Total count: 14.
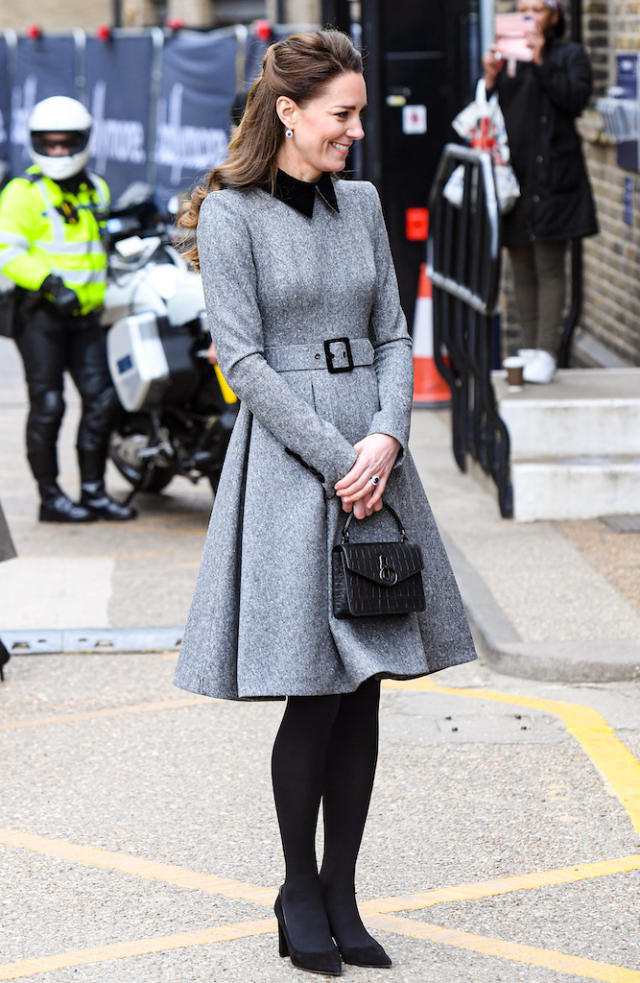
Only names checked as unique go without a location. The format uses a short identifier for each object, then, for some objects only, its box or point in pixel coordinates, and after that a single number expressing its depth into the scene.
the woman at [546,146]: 15.56
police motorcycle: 14.66
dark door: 21.10
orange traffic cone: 20.63
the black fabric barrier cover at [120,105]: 35.60
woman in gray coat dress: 6.17
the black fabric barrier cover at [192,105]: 32.88
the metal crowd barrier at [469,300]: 14.33
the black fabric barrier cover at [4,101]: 39.19
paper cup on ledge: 15.45
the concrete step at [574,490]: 14.07
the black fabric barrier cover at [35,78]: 38.14
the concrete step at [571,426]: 14.48
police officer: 14.58
